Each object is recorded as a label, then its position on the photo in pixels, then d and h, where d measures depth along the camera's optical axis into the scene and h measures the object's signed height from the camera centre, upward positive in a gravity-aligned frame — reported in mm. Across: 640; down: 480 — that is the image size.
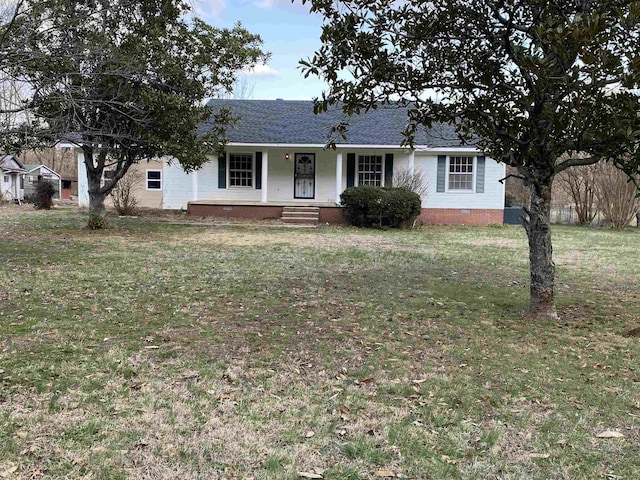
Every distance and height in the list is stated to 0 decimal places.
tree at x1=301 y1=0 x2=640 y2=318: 4602 +1389
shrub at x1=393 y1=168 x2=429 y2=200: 17297 +969
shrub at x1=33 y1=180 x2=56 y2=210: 20172 +397
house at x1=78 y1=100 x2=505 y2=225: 18031 +1375
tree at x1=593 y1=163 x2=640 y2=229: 19203 +524
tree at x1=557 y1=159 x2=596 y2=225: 20547 +806
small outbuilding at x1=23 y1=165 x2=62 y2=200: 30812 +1888
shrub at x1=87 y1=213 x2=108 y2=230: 13258 -416
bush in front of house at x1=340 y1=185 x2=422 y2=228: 15578 +95
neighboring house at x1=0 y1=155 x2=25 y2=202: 26859 +1499
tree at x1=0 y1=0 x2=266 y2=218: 8250 +2626
